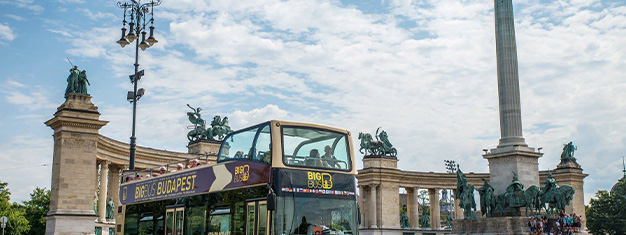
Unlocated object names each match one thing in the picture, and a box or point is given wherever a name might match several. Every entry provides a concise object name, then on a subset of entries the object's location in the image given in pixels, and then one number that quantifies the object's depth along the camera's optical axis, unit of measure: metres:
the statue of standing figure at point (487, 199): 38.12
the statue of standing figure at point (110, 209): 48.47
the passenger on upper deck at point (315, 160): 15.99
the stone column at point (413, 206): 69.12
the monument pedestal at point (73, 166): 36.81
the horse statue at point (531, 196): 36.28
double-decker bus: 15.16
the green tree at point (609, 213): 69.81
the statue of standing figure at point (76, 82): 39.56
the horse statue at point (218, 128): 59.47
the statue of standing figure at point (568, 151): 68.38
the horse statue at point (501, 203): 37.94
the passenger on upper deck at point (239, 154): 16.71
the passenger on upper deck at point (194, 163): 19.66
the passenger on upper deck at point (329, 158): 16.33
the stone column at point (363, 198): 66.60
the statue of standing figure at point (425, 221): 71.69
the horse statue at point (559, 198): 36.44
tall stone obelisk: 38.28
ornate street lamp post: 25.61
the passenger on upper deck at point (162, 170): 21.31
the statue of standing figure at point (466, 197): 41.22
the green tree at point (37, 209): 67.56
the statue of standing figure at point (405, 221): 69.06
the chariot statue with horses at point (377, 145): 67.50
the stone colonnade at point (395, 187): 65.12
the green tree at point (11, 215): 58.78
